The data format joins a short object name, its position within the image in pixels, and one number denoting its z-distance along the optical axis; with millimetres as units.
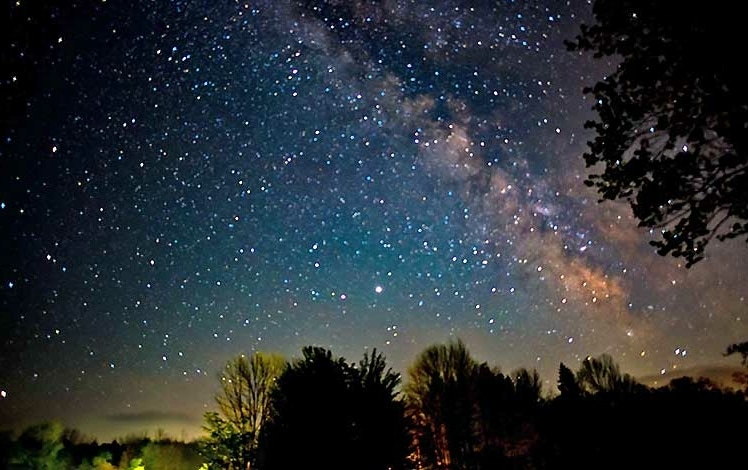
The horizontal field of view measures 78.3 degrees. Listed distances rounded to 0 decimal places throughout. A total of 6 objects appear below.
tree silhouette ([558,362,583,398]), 53625
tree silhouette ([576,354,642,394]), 51406
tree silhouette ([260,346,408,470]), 13539
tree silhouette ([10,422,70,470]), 39219
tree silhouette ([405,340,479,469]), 32312
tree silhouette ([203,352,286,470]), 24406
